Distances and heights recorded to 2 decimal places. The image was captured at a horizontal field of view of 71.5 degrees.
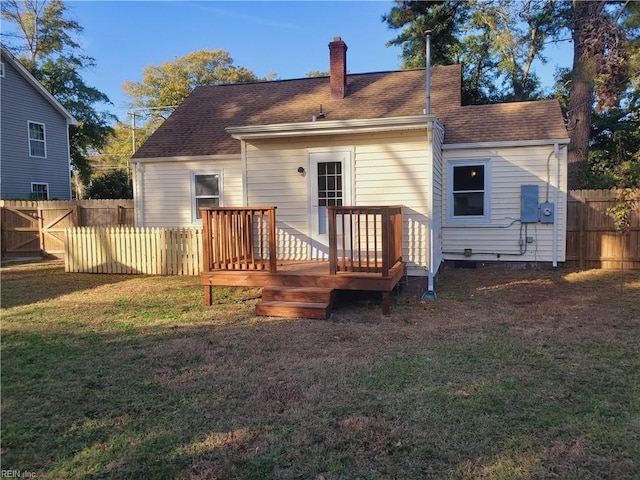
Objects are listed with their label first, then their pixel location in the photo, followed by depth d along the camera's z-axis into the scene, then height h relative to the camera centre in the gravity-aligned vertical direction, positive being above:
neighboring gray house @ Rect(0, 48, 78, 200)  16.75 +3.34
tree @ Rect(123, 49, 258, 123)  37.53 +12.14
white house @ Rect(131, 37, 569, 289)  7.50 +1.03
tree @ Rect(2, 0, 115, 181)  24.03 +8.71
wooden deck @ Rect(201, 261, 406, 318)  6.15 -0.95
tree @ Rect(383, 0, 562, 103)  16.52 +6.87
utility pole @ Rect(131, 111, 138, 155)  37.75 +8.72
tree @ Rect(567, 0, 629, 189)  12.93 +4.03
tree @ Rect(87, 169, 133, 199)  22.00 +1.54
